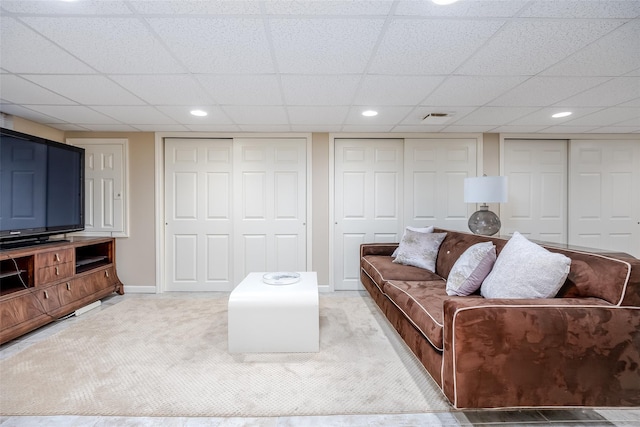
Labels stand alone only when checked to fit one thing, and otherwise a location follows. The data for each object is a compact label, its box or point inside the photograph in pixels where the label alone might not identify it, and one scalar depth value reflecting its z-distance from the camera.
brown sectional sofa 1.33
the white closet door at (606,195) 3.98
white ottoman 2.18
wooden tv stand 2.38
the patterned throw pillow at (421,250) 3.02
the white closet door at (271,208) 3.92
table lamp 3.11
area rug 1.65
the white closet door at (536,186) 4.00
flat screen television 2.57
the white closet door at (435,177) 3.96
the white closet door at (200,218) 3.91
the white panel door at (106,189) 3.80
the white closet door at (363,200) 3.96
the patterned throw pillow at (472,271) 1.97
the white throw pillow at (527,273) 1.54
